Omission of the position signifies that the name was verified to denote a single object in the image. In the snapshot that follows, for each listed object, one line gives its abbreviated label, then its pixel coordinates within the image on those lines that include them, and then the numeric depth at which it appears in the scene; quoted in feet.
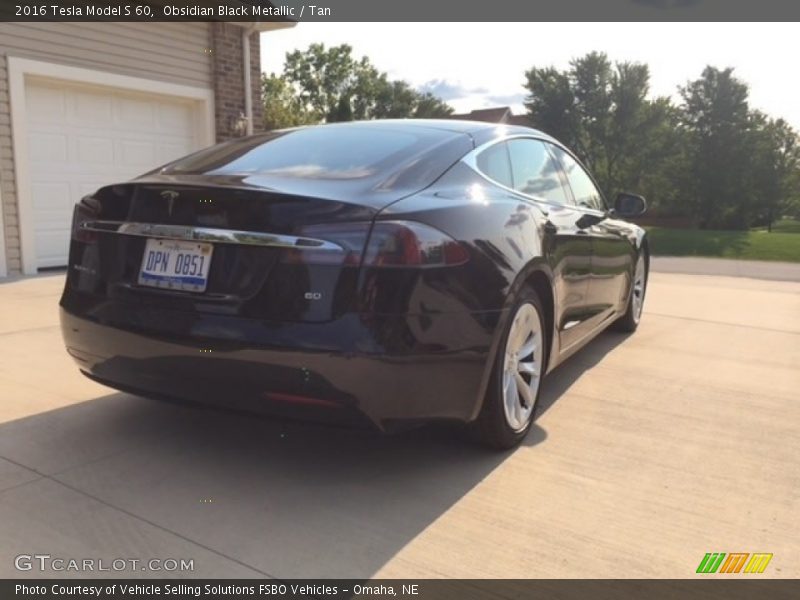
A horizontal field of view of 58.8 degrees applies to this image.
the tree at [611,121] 125.08
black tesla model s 8.16
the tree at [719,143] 114.32
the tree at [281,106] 106.83
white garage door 27.73
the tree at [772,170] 115.24
